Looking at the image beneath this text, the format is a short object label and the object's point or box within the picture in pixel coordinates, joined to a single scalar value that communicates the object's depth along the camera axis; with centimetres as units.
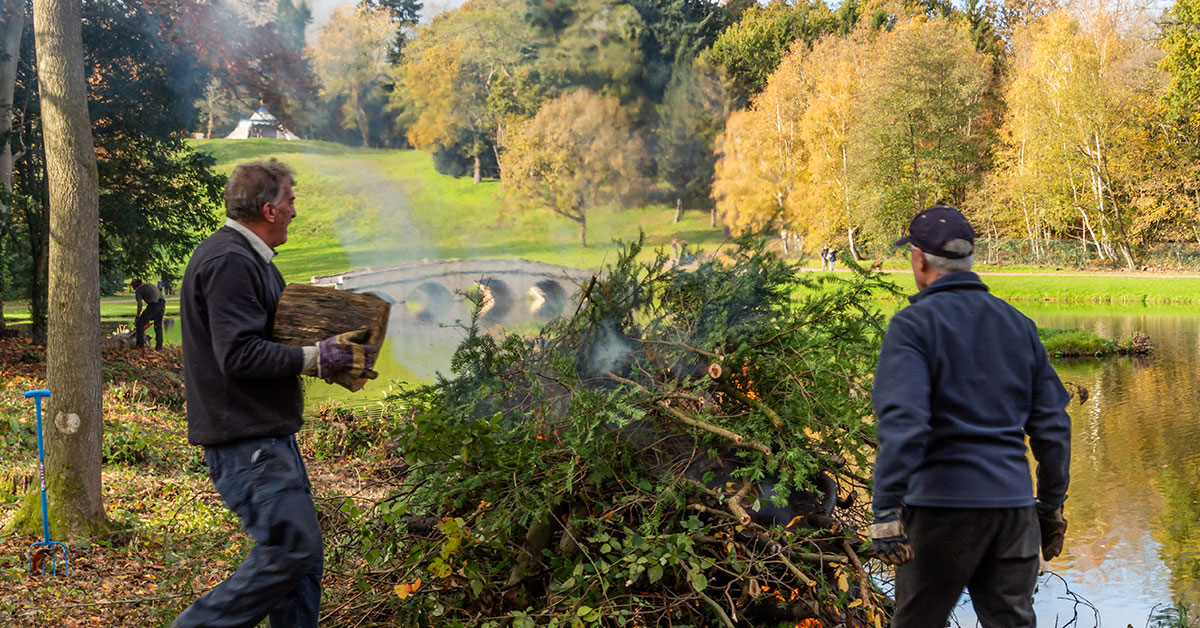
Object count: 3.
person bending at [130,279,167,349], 1725
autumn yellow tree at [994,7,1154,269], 3966
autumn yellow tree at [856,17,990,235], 4009
